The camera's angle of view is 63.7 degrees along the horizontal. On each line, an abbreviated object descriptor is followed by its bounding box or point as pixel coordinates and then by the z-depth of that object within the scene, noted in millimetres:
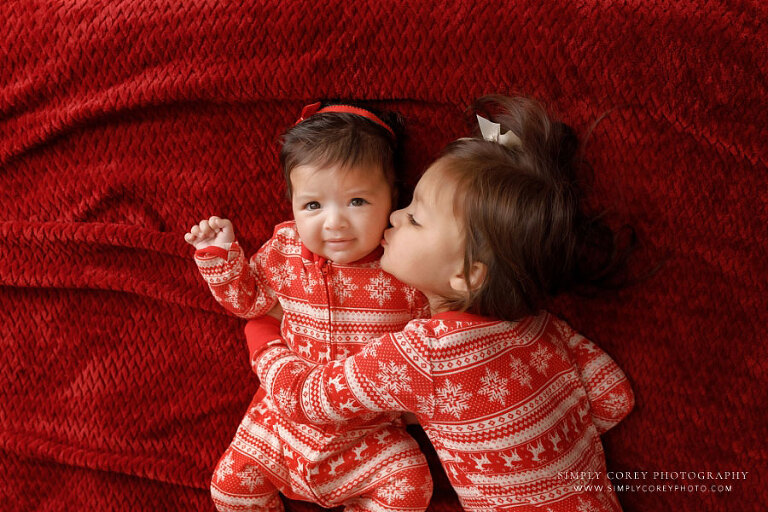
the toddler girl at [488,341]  1010
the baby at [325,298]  1104
